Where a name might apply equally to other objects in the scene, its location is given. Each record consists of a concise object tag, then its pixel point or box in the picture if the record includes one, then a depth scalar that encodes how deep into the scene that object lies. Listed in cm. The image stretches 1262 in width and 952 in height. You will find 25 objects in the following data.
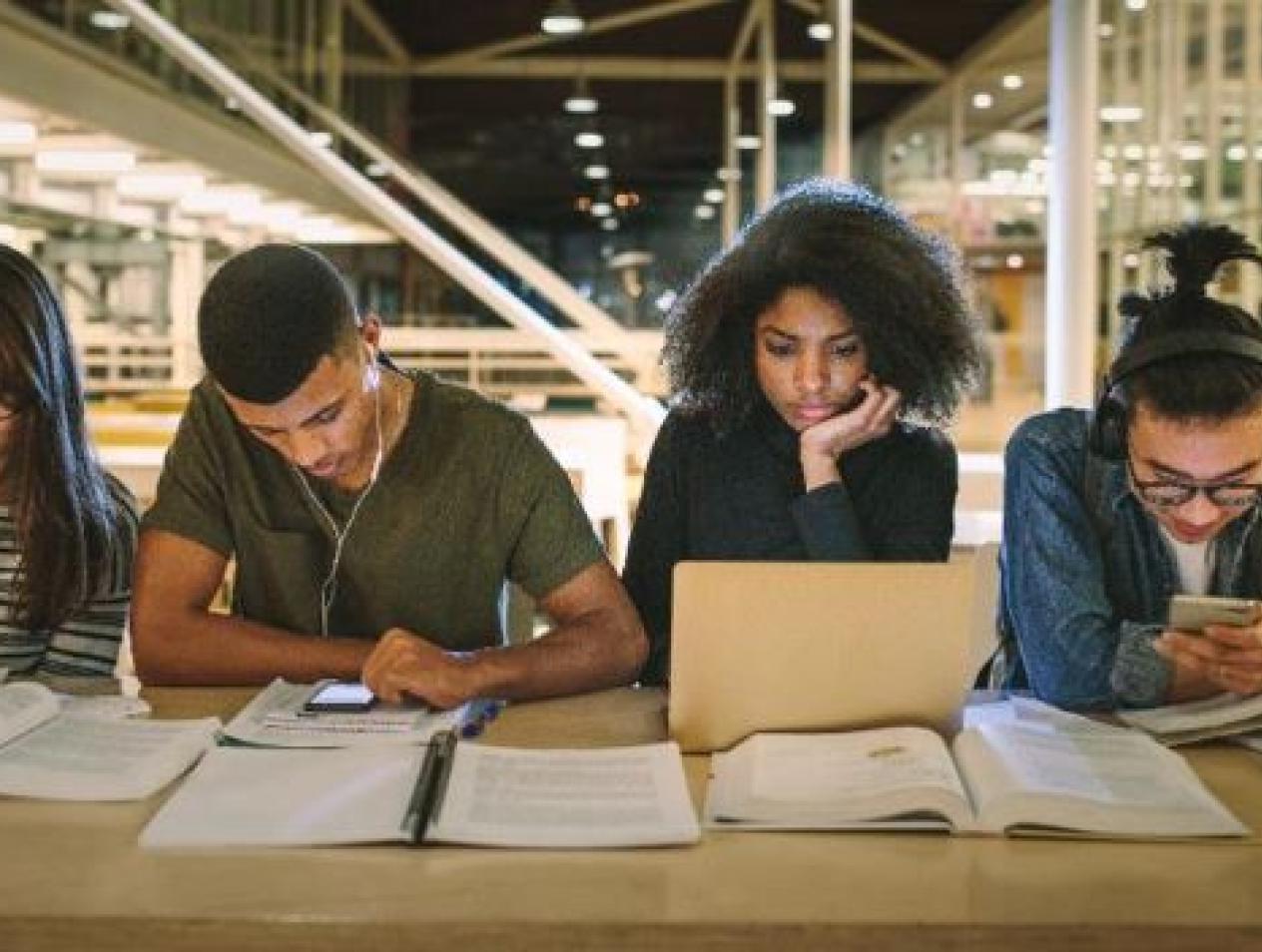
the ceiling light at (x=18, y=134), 679
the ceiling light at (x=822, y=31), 715
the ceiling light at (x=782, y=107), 1068
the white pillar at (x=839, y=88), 682
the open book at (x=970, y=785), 123
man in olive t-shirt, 181
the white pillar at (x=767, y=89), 1116
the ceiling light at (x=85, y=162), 736
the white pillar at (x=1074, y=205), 511
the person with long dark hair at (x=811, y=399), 204
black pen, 120
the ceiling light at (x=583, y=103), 1312
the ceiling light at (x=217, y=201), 941
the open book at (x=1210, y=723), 155
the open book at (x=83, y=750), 133
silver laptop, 147
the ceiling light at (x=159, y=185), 855
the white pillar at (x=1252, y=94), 700
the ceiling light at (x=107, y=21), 690
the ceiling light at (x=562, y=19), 816
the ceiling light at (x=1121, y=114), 541
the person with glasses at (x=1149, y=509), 172
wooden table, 103
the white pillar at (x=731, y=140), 1226
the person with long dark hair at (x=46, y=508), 190
